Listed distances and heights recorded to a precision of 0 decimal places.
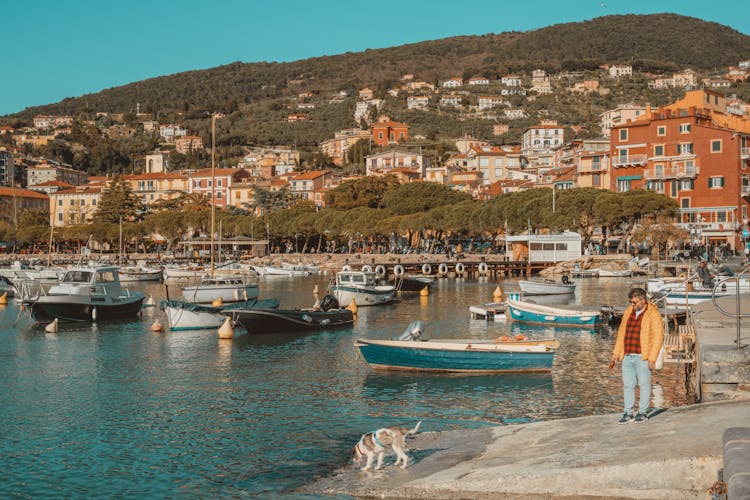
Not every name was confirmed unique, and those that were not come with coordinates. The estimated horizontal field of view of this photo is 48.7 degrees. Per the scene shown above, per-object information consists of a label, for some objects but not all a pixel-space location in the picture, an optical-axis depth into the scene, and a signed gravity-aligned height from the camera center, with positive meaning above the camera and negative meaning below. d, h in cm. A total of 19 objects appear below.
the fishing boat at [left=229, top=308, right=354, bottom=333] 3672 -311
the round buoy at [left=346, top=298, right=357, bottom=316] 4725 -323
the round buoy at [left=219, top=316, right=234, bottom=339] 3609 -347
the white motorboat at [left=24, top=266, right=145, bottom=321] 4356 -247
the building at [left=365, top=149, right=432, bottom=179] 16662 +1807
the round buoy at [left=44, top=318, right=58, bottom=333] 4026 -363
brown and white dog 1475 -348
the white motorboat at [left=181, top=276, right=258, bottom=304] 5022 -241
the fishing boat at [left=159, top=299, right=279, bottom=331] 3969 -307
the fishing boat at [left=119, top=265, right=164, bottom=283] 8819 -232
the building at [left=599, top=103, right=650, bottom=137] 16512 +2745
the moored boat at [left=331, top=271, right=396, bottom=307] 5378 -260
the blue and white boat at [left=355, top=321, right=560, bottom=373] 2556 -328
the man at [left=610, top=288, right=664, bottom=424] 1421 -172
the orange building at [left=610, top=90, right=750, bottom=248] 9075 +930
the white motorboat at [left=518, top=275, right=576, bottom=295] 5484 -264
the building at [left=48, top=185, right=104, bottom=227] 16950 +1018
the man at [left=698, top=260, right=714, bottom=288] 4062 -152
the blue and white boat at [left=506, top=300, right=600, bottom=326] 3928 -327
